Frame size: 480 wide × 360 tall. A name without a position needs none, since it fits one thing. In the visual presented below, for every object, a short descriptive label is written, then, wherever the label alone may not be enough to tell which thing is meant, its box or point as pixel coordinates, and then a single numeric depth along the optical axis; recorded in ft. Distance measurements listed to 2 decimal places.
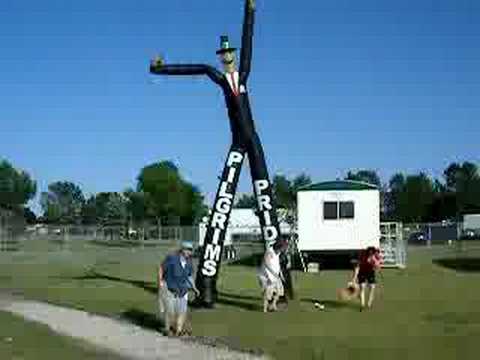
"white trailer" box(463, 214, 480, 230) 330.34
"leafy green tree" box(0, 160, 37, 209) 466.70
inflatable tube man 69.31
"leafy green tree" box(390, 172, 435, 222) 427.33
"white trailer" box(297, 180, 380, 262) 125.18
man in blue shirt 53.16
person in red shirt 66.95
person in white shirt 64.54
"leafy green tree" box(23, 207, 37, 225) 490.49
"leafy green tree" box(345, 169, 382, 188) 518.78
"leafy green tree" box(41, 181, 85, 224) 541.67
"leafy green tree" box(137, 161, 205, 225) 367.25
